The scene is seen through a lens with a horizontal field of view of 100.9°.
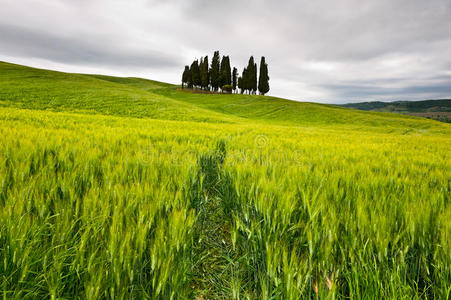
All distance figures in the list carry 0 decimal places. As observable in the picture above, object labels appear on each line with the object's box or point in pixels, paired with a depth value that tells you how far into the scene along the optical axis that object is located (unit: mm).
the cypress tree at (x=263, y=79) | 57750
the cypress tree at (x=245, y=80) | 60125
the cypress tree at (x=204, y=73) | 61312
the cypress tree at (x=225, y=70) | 60266
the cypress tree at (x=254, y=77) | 58741
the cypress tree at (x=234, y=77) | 65475
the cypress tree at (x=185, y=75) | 67938
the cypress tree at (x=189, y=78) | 66269
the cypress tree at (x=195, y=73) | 62994
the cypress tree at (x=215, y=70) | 61875
